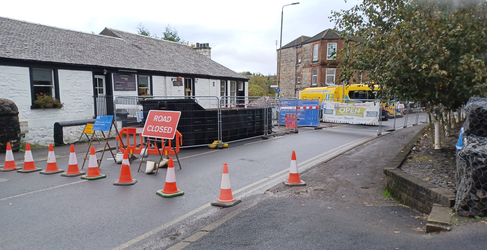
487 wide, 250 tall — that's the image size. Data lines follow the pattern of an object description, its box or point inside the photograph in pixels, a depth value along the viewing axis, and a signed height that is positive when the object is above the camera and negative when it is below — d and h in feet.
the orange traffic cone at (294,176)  21.45 -5.50
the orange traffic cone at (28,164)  26.49 -5.74
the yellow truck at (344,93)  85.35 +1.64
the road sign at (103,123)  28.40 -2.33
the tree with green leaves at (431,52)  19.19 +3.19
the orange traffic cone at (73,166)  24.86 -5.63
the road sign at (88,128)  34.38 -3.42
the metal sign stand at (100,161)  26.91 -5.91
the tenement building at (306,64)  123.44 +15.28
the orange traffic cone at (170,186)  19.38 -5.62
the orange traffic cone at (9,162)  27.23 -5.75
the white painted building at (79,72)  41.19 +4.44
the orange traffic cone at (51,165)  25.70 -5.69
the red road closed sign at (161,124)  26.50 -2.30
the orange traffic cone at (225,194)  17.71 -5.63
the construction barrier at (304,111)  61.45 -2.55
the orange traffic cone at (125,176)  22.09 -5.70
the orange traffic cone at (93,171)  23.71 -5.70
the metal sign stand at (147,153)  25.42 -5.52
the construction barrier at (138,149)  29.04 -4.96
